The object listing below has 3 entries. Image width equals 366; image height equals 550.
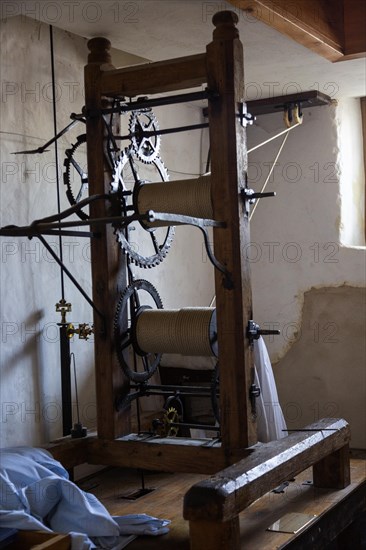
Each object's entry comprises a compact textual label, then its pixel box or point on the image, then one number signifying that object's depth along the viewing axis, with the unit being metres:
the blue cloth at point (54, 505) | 2.56
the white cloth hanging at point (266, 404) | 3.93
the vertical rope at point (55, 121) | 3.73
